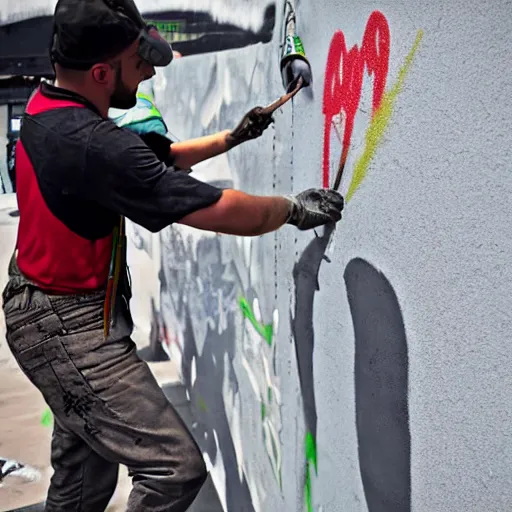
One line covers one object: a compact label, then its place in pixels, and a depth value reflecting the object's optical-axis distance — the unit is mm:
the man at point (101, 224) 1559
